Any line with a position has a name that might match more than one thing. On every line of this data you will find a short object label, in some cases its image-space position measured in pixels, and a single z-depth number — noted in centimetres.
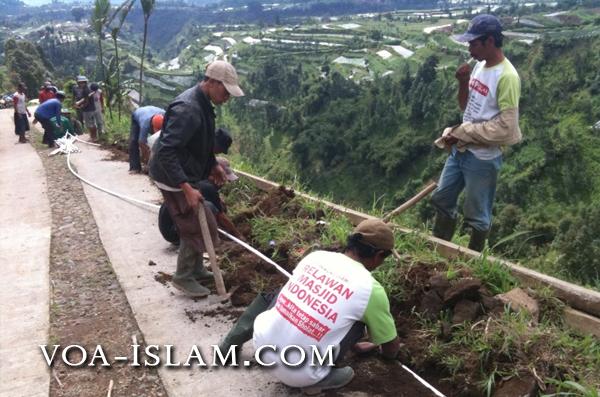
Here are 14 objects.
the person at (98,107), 1193
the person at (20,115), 1323
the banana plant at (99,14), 1473
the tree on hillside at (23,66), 4225
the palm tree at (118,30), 1496
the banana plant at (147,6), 1416
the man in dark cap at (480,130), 380
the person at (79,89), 1228
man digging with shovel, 366
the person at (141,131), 724
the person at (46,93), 1401
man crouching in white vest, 263
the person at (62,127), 1187
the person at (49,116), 1148
